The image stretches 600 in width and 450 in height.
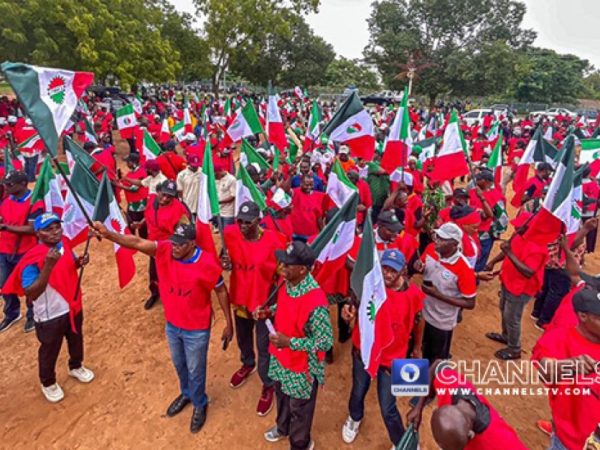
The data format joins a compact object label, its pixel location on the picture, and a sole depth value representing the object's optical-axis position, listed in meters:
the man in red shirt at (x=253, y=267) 3.86
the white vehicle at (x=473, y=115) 26.23
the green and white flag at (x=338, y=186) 5.61
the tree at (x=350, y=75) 54.31
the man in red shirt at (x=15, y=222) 5.09
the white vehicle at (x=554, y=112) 31.74
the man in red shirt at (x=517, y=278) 4.46
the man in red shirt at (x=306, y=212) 5.89
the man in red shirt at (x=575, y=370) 2.35
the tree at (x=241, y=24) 26.67
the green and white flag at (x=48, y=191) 5.25
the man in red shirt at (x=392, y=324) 3.22
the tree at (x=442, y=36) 35.94
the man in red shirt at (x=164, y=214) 5.18
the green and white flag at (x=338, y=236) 3.70
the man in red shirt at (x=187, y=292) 3.47
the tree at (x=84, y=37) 13.14
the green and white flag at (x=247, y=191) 5.11
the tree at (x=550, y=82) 45.50
